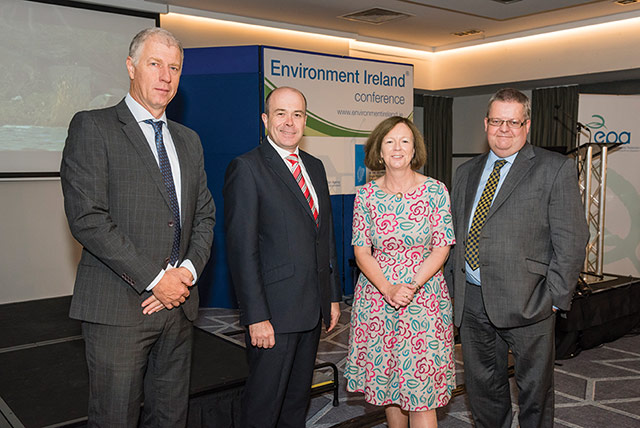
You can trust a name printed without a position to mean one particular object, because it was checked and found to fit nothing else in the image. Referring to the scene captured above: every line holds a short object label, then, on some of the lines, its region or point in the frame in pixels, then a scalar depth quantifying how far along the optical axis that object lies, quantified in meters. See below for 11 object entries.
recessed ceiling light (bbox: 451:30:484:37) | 7.99
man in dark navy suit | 2.19
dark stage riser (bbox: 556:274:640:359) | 4.46
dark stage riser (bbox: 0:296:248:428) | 2.55
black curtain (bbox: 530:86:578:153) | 8.50
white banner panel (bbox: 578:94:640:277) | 6.64
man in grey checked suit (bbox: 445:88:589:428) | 2.40
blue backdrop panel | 5.59
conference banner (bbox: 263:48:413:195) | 5.80
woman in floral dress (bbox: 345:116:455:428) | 2.47
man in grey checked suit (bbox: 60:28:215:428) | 1.82
